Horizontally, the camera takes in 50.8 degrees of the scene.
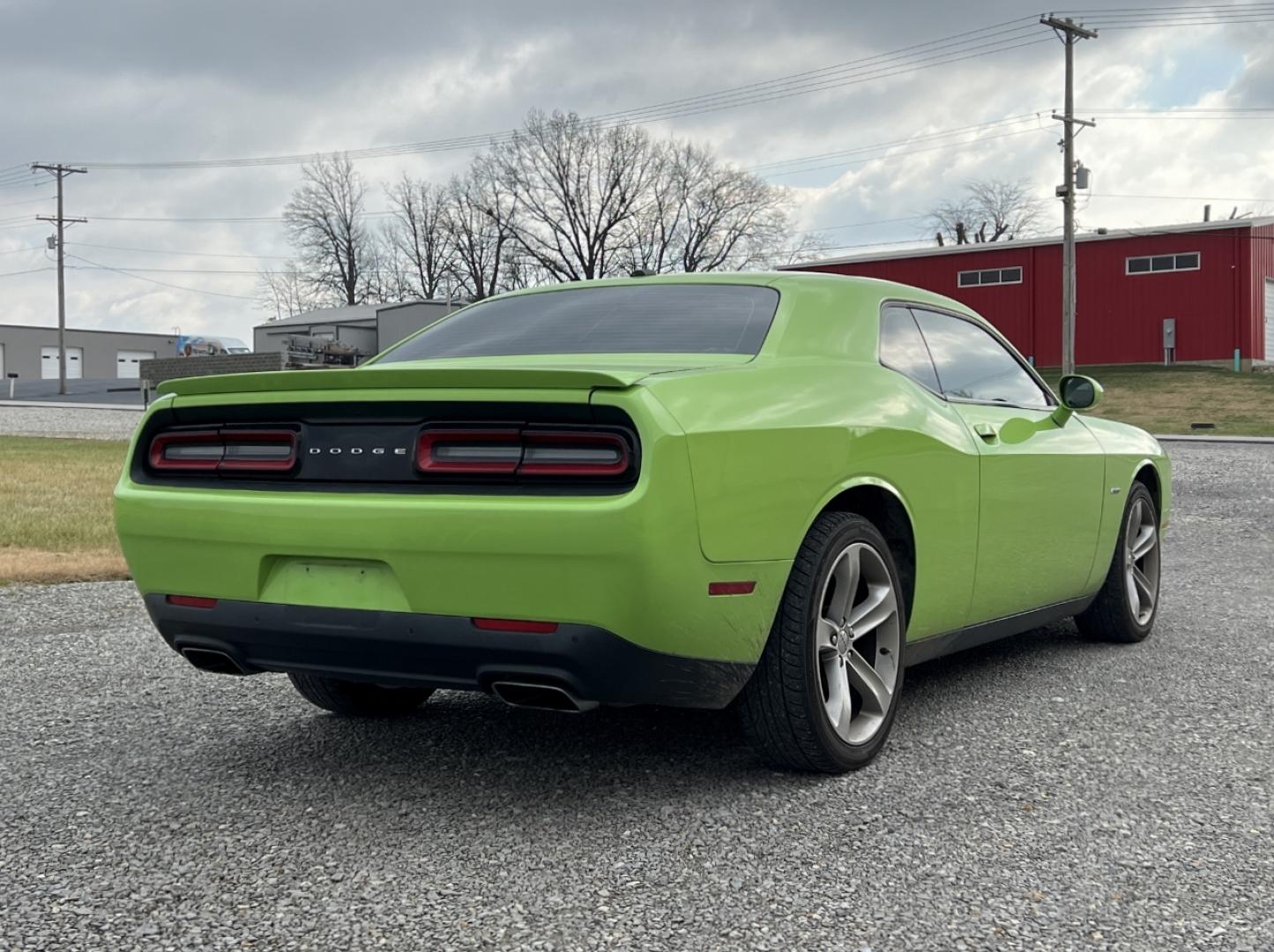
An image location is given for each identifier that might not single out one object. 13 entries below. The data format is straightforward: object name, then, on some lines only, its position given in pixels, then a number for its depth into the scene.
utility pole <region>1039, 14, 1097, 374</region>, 31.84
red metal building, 38.56
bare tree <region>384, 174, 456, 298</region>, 80.75
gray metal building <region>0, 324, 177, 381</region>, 90.50
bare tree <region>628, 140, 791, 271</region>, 65.81
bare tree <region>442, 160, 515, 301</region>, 67.94
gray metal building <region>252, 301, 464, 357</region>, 65.31
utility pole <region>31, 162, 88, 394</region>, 55.25
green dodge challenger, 3.12
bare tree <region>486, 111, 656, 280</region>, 66.81
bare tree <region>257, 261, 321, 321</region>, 85.52
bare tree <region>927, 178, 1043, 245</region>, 71.94
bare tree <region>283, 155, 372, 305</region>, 82.75
